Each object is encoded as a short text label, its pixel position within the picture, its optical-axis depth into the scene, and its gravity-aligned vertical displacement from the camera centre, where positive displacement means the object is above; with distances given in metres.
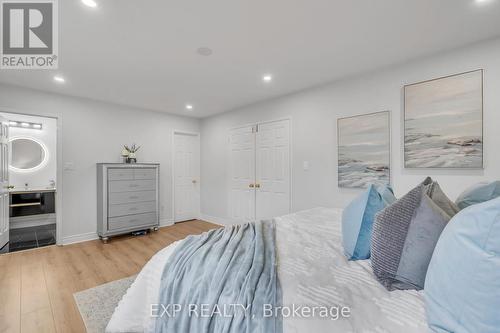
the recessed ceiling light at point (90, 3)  1.71 +1.23
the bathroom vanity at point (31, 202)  4.62 -0.74
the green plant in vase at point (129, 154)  4.26 +0.22
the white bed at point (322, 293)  0.79 -0.52
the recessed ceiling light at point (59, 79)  3.05 +1.18
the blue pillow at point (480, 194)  1.38 -0.18
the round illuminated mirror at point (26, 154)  4.87 +0.28
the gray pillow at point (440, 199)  1.16 -0.18
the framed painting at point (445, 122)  2.23 +0.44
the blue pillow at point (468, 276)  0.62 -0.33
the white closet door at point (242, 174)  4.37 -0.16
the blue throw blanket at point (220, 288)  0.91 -0.55
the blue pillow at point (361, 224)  1.28 -0.34
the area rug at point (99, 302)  1.81 -1.22
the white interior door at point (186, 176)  5.15 -0.24
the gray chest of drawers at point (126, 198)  3.83 -0.56
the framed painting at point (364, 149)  2.79 +0.20
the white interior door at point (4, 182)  3.37 -0.24
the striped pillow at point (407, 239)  0.96 -0.32
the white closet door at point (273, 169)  3.84 -0.06
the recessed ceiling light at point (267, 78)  3.07 +1.20
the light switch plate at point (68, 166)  3.72 +0.01
